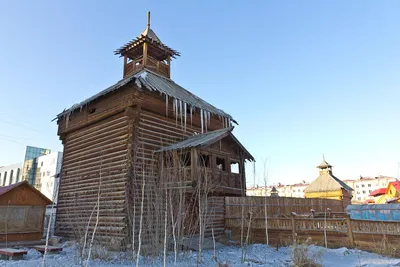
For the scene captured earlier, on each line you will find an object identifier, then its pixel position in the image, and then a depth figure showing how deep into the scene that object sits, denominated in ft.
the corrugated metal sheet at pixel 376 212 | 52.22
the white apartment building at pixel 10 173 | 281.54
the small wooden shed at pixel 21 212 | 48.47
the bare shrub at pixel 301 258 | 33.01
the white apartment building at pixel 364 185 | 364.79
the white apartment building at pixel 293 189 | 397.19
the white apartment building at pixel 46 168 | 232.32
